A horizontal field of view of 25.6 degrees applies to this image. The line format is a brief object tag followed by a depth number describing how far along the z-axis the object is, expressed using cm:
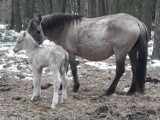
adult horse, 756
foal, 648
